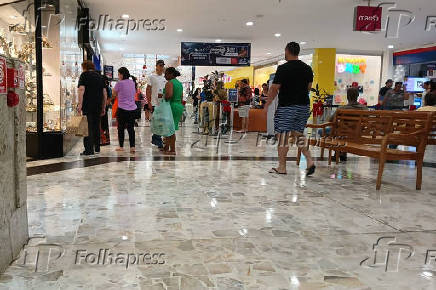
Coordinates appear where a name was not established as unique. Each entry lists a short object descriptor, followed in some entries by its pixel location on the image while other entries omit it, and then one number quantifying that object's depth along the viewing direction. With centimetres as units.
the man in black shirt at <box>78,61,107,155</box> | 592
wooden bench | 418
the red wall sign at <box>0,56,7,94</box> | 197
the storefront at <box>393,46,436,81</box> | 1506
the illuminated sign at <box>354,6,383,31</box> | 855
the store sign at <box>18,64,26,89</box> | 227
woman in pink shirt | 641
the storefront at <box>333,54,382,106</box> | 1803
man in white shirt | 666
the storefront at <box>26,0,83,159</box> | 564
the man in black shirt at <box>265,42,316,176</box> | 464
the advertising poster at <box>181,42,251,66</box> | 1527
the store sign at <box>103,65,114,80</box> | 2239
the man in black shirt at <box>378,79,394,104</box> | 955
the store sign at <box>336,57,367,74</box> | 1797
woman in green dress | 598
